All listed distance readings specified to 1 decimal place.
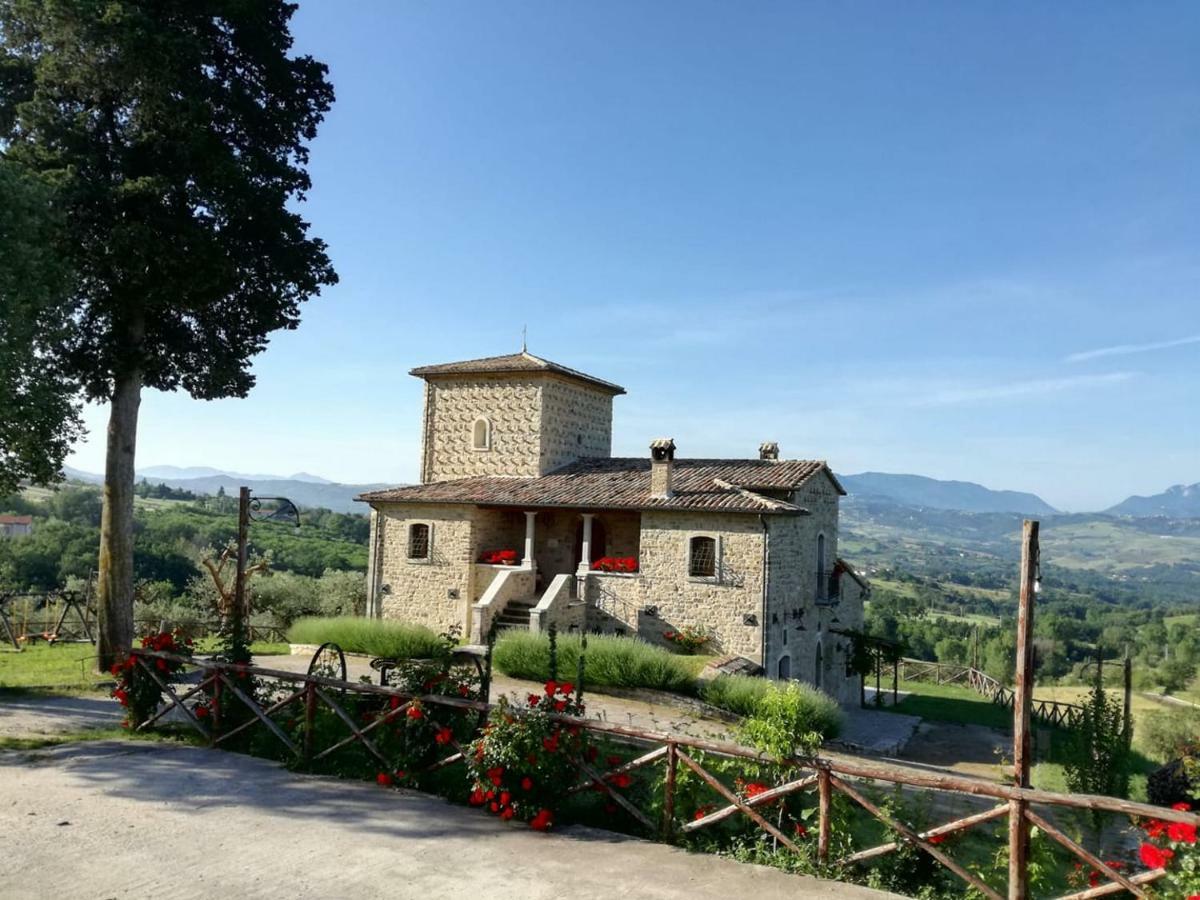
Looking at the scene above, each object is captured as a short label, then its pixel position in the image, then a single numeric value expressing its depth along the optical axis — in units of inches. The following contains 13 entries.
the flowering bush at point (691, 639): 724.0
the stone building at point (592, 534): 723.4
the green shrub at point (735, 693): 585.0
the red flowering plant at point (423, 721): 332.2
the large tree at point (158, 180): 521.0
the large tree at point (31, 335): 460.1
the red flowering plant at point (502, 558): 834.8
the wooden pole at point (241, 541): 422.9
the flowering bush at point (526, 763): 295.4
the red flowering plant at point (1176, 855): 203.5
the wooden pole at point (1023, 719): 235.3
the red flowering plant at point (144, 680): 419.2
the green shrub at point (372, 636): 707.4
